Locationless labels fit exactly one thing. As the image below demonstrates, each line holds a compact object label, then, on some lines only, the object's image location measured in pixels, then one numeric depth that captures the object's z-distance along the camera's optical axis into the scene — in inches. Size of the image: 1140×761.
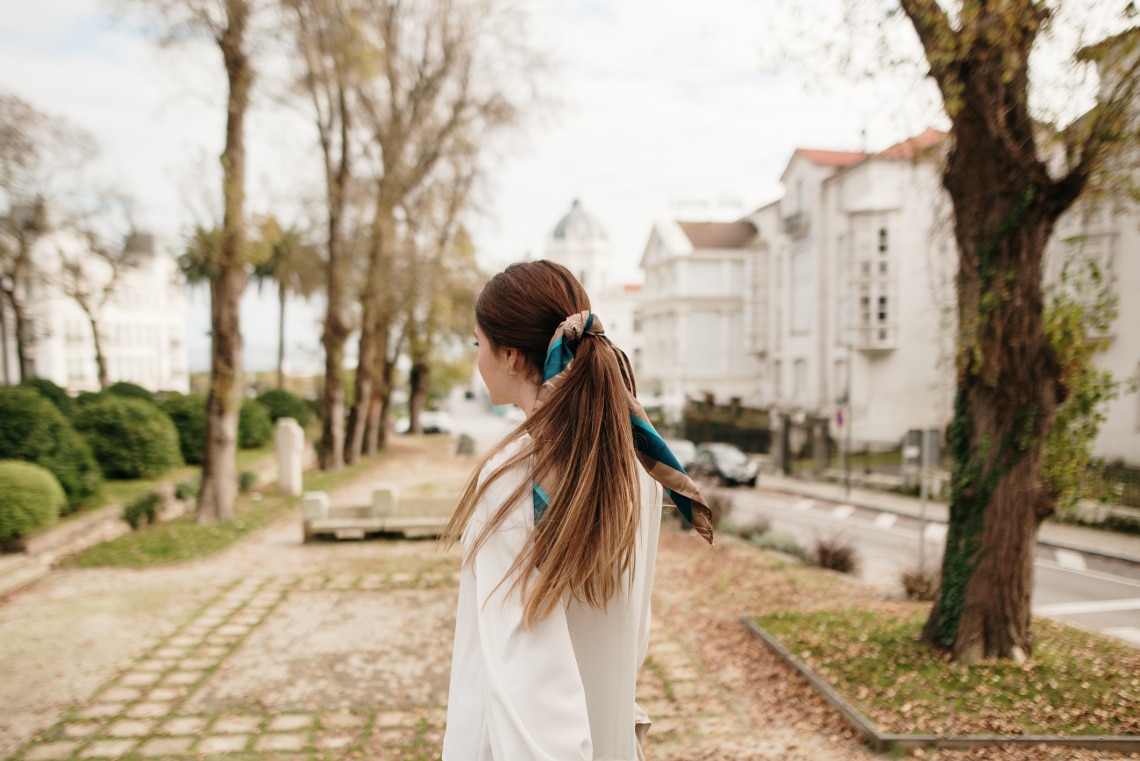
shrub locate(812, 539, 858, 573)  456.8
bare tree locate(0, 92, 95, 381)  920.3
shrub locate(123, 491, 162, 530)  485.1
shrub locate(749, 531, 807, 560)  495.5
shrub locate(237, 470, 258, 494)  669.9
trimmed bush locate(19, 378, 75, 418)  724.5
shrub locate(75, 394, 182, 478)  638.5
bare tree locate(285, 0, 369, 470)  566.3
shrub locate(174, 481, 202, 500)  544.1
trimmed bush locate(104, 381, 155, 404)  916.6
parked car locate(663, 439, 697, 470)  1001.2
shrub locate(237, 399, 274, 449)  984.3
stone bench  487.5
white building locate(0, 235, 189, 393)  1647.4
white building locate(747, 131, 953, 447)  1272.1
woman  58.3
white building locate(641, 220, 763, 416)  1968.5
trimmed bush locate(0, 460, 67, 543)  377.7
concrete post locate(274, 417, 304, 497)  676.7
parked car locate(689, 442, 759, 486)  1074.7
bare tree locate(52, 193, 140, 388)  1213.1
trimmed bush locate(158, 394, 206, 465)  829.8
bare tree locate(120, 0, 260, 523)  467.5
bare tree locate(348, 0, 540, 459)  843.4
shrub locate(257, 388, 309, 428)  1157.7
